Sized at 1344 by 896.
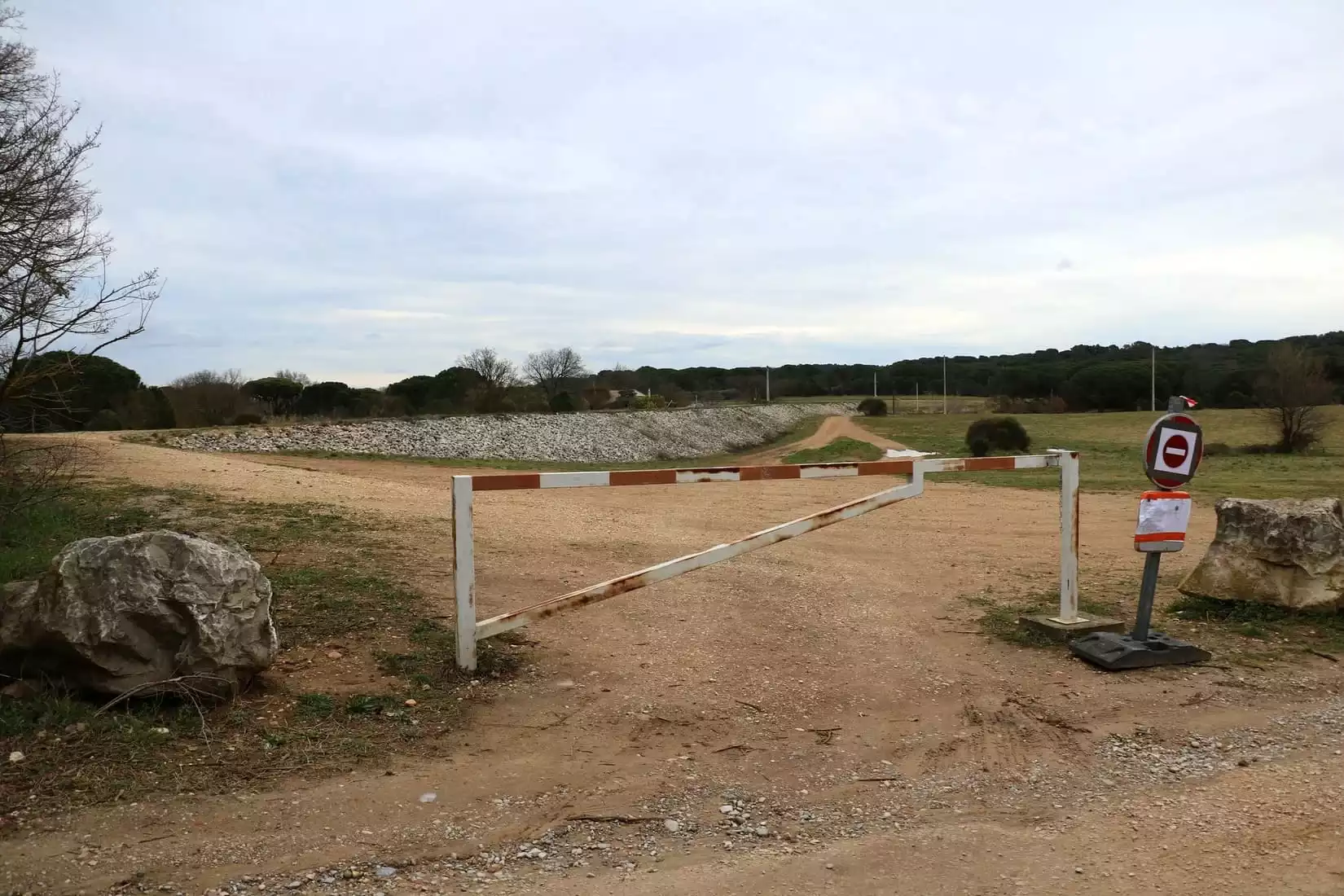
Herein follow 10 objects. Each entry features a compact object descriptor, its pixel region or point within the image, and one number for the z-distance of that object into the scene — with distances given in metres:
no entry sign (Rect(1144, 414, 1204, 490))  5.53
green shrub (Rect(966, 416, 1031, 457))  31.83
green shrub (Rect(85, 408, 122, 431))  35.78
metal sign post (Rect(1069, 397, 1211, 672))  5.52
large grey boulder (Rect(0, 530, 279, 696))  4.20
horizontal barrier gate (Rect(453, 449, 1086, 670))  4.98
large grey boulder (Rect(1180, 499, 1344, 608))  6.47
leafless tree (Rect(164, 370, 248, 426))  36.50
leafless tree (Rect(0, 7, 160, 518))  8.14
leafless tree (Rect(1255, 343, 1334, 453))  33.50
